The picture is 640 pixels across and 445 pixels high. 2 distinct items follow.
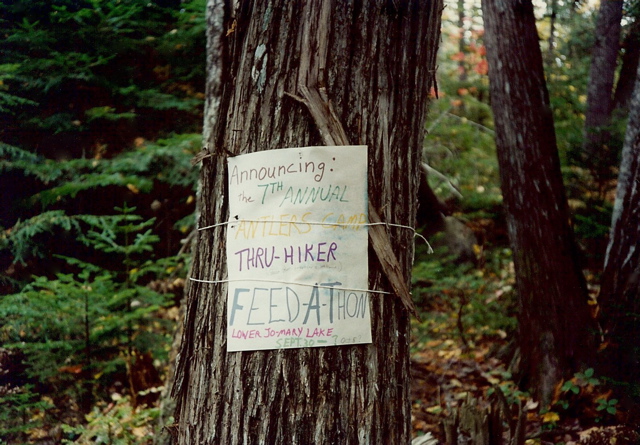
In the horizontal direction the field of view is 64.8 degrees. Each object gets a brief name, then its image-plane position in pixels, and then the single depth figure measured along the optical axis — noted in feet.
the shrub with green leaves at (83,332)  12.30
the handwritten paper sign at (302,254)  4.61
